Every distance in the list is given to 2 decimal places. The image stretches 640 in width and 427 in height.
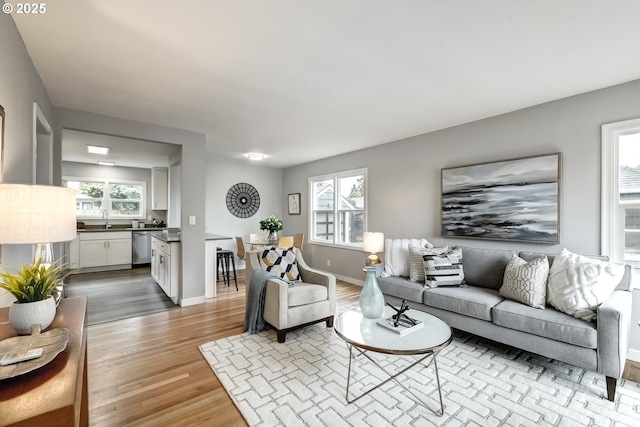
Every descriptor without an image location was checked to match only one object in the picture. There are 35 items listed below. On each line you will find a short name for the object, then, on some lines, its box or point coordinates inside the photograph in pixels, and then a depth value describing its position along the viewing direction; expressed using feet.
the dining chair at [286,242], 18.25
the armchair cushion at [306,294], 9.71
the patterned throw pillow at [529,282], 8.25
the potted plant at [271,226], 20.17
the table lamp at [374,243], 13.12
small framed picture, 22.17
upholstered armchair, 9.43
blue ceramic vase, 7.64
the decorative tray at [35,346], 3.01
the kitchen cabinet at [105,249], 19.83
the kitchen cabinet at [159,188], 22.59
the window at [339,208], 17.48
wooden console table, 2.51
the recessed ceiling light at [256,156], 17.69
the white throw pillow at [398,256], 11.98
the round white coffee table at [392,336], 6.02
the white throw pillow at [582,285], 7.28
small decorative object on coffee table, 6.81
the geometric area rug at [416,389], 6.06
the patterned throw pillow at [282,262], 11.25
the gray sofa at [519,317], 6.67
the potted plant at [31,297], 4.01
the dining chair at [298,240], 19.93
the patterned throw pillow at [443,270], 10.30
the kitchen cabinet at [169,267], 13.53
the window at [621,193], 8.50
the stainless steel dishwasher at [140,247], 21.70
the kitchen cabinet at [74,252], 19.13
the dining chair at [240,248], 18.29
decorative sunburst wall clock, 21.70
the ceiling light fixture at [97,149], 15.94
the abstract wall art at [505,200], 9.80
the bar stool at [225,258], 16.78
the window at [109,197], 21.63
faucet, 22.29
